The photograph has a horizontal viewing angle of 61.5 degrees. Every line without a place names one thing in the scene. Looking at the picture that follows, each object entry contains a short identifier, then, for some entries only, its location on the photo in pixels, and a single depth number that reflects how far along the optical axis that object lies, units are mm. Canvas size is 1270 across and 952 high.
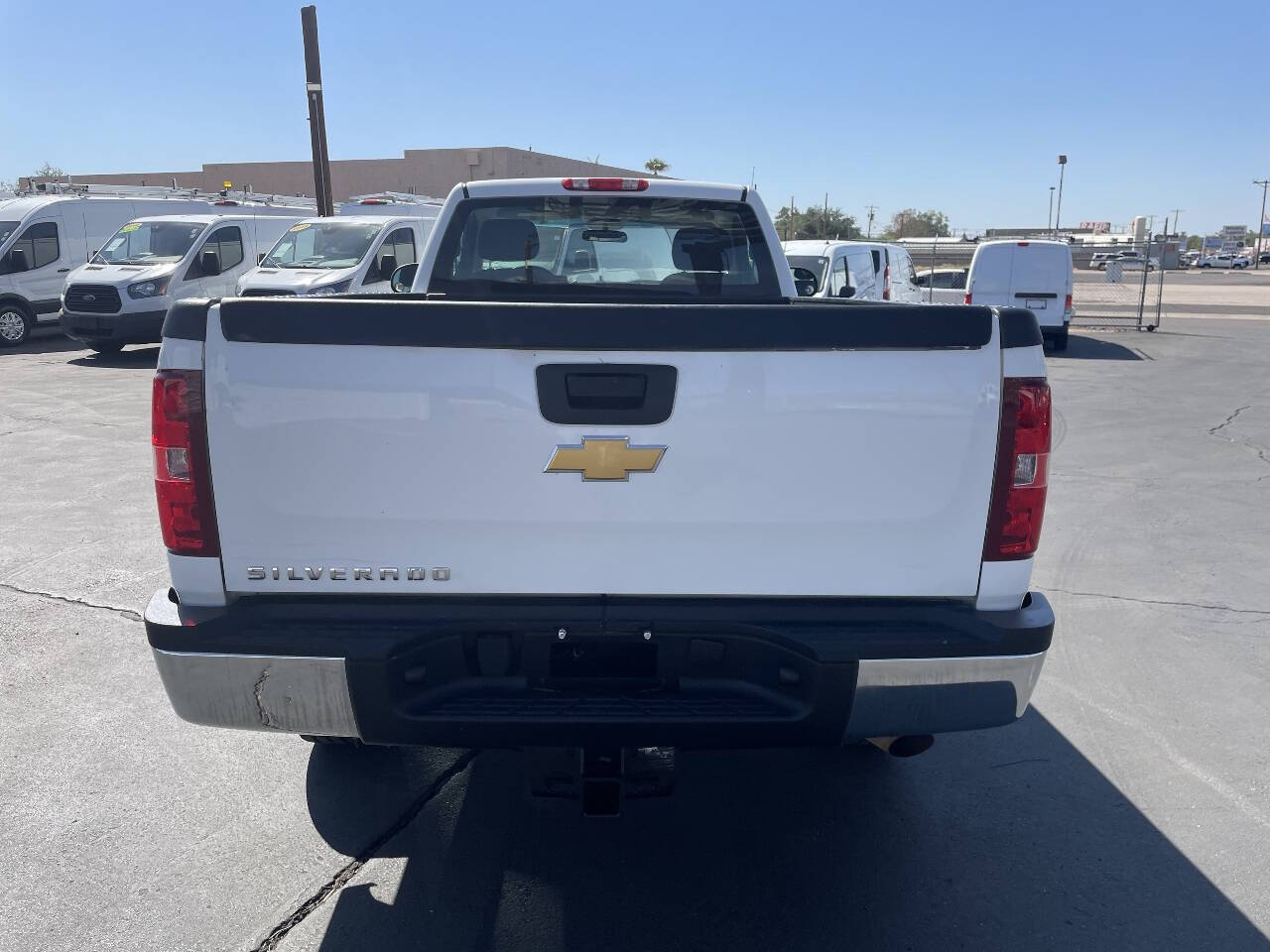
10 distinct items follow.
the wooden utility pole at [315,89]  18031
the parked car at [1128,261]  62803
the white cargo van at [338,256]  15602
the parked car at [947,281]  24856
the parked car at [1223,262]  84750
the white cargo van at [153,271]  16719
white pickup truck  2686
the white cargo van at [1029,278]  19562
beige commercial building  48000
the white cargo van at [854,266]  16016
